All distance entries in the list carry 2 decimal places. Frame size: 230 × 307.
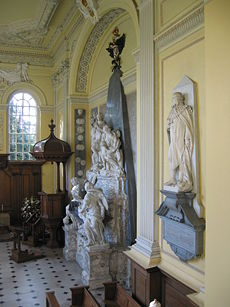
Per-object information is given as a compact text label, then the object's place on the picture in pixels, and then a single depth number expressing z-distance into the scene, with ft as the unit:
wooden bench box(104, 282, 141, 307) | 14.76
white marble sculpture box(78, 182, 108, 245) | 22.35
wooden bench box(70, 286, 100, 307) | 15.27
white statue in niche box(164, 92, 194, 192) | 12.80
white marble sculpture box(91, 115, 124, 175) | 23.79
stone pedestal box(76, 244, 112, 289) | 21.94
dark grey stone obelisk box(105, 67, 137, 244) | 22.09
